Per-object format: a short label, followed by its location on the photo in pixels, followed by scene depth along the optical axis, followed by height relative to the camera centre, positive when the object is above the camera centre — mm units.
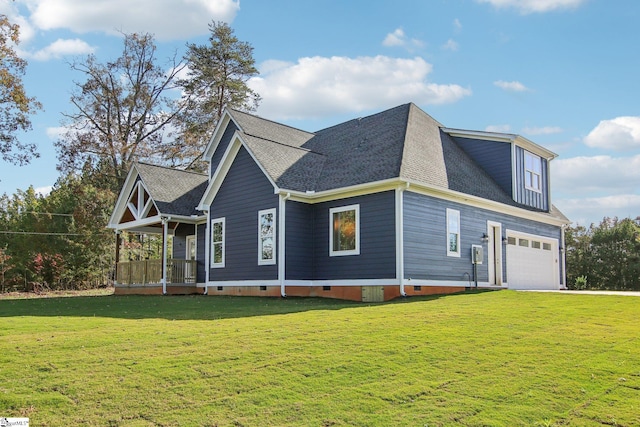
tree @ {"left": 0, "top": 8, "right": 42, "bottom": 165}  23812 +6853
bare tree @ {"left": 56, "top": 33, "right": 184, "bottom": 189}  38812 +9884
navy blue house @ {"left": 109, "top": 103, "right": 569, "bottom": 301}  17266 +1486
